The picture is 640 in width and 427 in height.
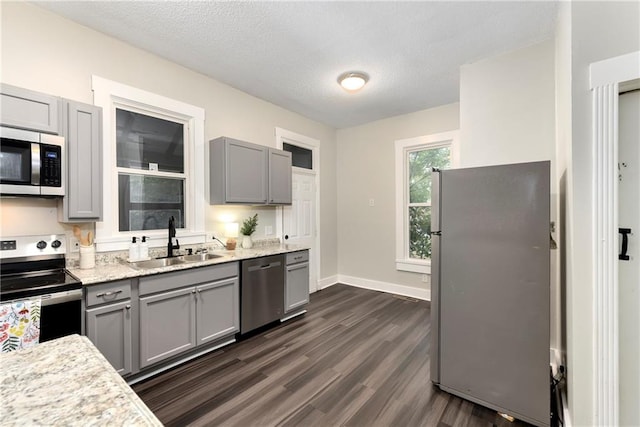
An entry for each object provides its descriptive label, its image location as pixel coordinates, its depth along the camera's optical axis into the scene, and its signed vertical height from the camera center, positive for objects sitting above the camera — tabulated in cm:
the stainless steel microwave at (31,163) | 179 +34
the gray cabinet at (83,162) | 206 +39
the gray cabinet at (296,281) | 339 -87
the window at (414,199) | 425 +21
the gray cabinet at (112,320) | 194 -78
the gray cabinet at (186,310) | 222 -86
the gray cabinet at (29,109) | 179 +71
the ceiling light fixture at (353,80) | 312 +152
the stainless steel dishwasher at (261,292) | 290 -87
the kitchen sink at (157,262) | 262 -48
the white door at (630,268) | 144 -29
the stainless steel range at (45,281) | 167 -44
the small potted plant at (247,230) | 351 -22
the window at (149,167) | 251 +48
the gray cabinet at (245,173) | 310 +48
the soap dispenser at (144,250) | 256 -34
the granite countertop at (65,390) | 61 -45
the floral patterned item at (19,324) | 148 -61
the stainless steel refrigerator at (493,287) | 178 -53
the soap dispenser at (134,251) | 252 -34
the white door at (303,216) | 432 -5
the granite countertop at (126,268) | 197 -45
